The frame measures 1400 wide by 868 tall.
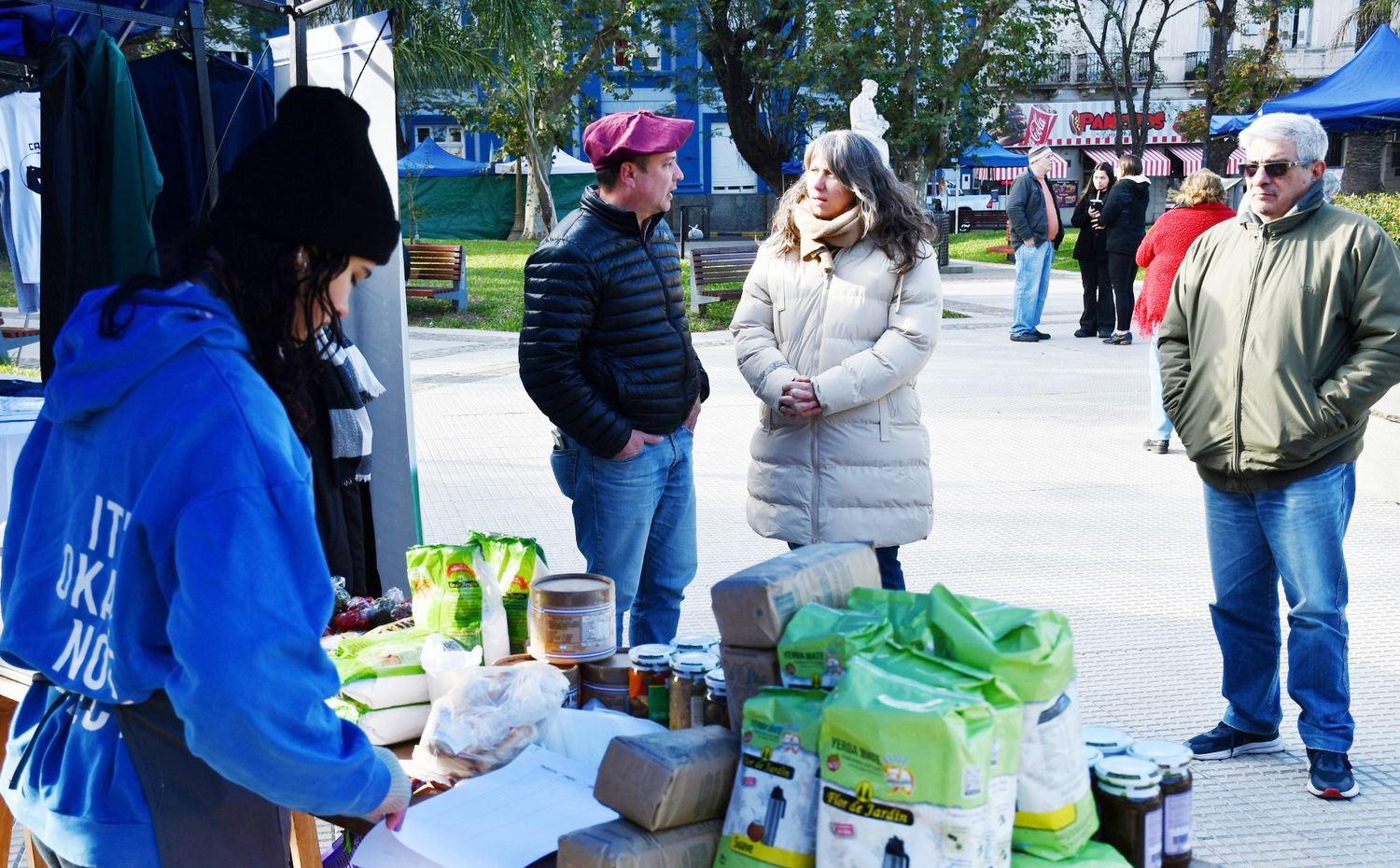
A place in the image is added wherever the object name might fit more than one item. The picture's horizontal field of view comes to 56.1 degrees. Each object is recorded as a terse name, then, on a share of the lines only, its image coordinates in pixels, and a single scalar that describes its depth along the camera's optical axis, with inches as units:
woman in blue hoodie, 60.8
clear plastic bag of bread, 92.0
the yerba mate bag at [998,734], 68.6
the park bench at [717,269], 632.4
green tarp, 1507.1
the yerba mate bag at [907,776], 65.8
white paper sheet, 80.6
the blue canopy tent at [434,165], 1497.3
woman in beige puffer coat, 158.2
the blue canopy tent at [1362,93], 822.5
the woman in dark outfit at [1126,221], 521.7
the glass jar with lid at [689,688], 93.5
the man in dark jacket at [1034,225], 519.8
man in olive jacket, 142.9
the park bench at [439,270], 676.1
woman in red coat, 330.0
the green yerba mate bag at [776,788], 73.2
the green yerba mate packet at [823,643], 77.2
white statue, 477.9
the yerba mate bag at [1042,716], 72.7
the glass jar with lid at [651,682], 100.1
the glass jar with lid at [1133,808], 77.5
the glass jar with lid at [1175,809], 79.3
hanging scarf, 169.2
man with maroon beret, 149.6
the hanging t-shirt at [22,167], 274.4
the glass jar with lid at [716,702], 89.5
